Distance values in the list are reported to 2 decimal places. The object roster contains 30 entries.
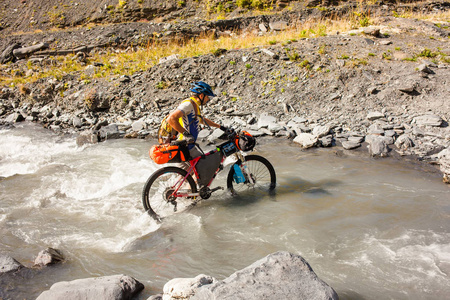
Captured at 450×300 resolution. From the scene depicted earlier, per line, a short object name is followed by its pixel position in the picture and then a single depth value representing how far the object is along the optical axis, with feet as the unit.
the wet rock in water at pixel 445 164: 21.58
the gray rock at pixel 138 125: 38.04
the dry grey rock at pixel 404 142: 27.20
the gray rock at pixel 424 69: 35.55
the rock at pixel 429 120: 28.99
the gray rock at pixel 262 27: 69.87
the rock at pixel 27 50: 66.33
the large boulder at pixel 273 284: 9.43
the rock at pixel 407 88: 33.73
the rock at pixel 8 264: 13.98
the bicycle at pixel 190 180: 18.45
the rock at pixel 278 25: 68.48
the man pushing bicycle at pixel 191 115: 17.53
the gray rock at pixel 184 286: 10.62
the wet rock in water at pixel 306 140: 29.81
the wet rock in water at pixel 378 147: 27.07
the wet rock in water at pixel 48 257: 14.82
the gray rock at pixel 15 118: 45.37
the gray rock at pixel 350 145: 28.66
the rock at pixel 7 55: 65.51
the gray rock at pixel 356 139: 29.30
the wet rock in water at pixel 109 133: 37.04
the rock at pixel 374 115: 31.89
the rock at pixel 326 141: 29.63
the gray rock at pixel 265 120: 34.84
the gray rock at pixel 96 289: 11.01
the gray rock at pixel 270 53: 44.25
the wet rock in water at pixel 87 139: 35.73
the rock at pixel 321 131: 30.96
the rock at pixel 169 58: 49.63
